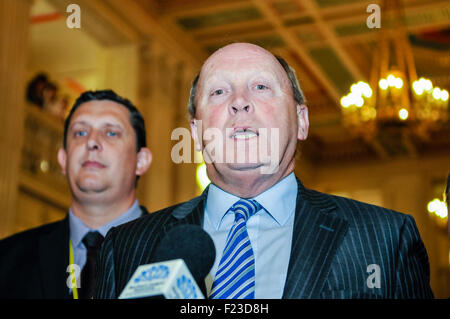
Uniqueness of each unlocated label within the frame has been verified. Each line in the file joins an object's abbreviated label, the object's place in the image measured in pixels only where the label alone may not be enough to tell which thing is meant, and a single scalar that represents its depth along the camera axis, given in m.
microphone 1.16
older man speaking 1.82
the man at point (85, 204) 2.98
